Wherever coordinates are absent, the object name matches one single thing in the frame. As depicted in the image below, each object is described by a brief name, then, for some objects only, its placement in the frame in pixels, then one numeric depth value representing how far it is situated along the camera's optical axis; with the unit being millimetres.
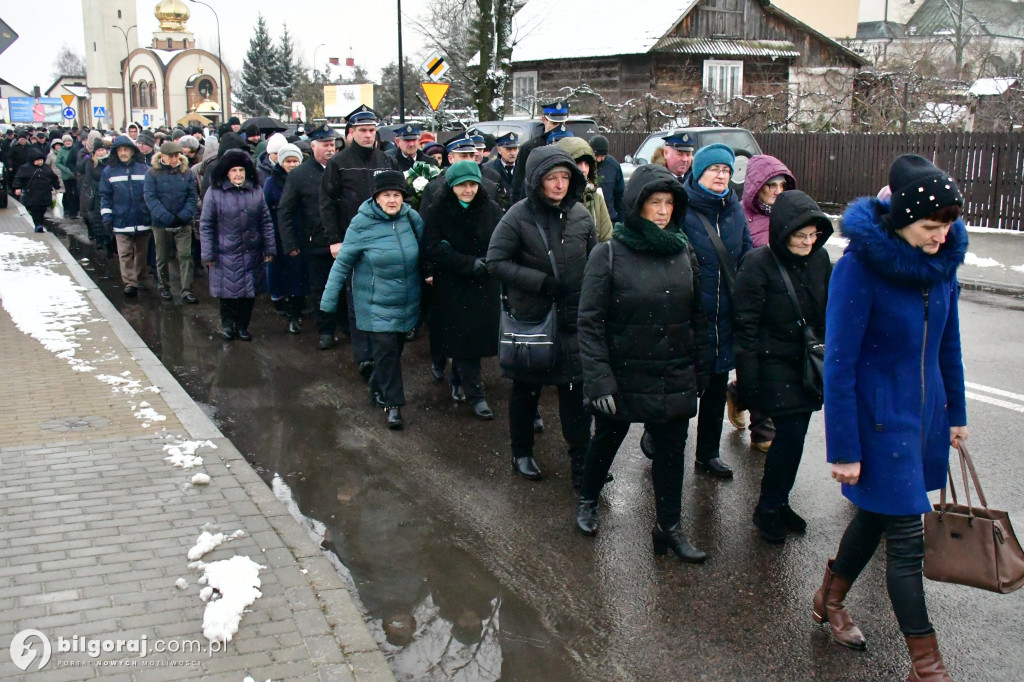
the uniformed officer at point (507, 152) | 10625
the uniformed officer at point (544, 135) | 8289
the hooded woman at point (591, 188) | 6508
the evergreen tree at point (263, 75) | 80062
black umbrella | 14750
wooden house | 32688
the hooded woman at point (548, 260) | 5672
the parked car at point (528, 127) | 17141
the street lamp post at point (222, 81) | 78100
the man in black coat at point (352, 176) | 8984
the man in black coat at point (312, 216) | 9805
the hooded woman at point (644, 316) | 4695
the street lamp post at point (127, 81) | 83419
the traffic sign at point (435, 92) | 19484
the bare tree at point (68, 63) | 156250
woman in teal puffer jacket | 7227
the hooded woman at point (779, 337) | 5051
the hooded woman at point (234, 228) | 9867
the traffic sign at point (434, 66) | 19859
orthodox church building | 84562
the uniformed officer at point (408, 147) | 10961
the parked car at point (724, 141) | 17047
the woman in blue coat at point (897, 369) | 3590
